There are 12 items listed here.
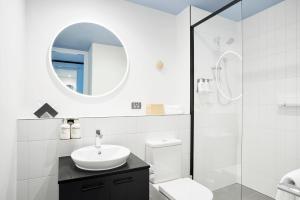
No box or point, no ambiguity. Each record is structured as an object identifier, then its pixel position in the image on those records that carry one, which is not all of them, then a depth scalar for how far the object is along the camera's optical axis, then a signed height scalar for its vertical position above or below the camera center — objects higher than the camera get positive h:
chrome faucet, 1.57 -0.34
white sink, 1.27 -0.44
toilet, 1.62 -0.74
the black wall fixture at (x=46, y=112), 1.63 -0.10
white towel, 0.95 -0.42
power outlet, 2.07 -0.04
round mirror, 1.76 +0.43
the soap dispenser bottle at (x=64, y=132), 1.52 -0.26
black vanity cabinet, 1.15 -0.55
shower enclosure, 1.95 +0.05
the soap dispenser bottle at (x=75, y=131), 1.56 -0.26
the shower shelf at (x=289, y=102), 1.80 +0.00
